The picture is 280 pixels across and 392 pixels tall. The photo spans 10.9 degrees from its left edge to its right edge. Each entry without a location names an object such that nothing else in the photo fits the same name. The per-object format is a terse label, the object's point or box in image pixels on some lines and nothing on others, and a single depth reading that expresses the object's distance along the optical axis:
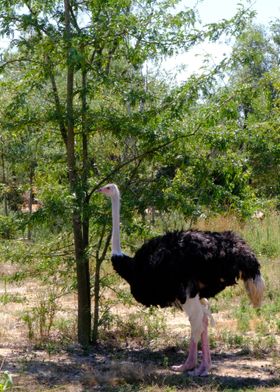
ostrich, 13.66
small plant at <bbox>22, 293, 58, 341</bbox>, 16.24
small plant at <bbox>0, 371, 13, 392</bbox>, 7.12
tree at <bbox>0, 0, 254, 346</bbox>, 14.45
